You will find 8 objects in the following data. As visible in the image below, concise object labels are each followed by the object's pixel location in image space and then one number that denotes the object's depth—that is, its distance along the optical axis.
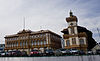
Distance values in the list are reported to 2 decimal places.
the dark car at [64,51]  20.37
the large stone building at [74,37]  31.67
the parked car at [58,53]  19.92
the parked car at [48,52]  20.58
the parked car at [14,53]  22.31
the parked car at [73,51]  20.10
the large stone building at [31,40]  39.31
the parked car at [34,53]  20.80
